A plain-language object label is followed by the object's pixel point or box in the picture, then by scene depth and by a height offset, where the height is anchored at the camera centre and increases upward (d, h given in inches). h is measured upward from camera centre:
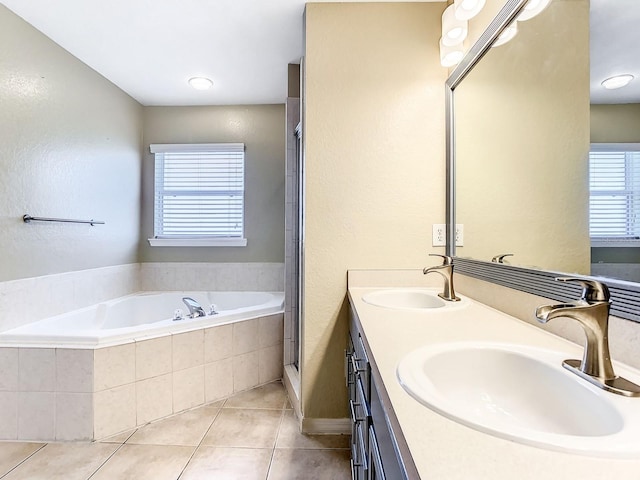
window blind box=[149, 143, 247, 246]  124.6 +18.1
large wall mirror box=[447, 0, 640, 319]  29.8 +12.9
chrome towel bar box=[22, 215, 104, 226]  77.2 +5.2
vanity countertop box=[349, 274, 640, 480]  15.1 -11.2
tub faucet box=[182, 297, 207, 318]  99.6 -22.2
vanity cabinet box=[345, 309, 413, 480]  24.7 -19.1
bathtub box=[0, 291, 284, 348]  69.2 -22.1
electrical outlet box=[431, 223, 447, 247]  68.5 +1.7
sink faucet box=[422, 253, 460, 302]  56.7 -6.6
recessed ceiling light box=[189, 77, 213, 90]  104.2 +53.0
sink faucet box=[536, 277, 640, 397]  24.6 -6.4
